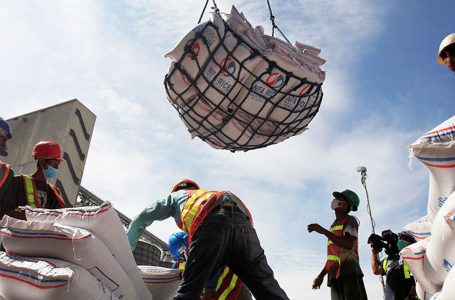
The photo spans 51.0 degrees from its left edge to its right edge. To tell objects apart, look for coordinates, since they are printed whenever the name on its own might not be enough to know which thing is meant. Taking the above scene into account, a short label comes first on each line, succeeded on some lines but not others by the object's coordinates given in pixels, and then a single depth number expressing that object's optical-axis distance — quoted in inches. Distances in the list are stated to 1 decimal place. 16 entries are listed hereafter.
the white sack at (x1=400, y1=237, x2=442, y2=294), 78.8
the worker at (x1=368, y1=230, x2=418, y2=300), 177.2
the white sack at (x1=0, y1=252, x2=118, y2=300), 81.1
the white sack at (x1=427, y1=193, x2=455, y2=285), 69.1
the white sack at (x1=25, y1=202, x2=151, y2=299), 97.0
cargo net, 113.8
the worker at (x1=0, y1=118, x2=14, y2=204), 116.3
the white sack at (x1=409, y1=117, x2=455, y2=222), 75.2
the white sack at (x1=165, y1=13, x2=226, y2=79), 114.0
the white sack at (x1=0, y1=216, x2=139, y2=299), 89.8
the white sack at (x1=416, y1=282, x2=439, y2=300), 81.0
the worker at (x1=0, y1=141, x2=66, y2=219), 116.5
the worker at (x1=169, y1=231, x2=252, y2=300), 118.6
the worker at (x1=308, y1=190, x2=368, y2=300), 147.7
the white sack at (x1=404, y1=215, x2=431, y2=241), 92.1
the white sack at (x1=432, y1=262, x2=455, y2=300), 61.6
